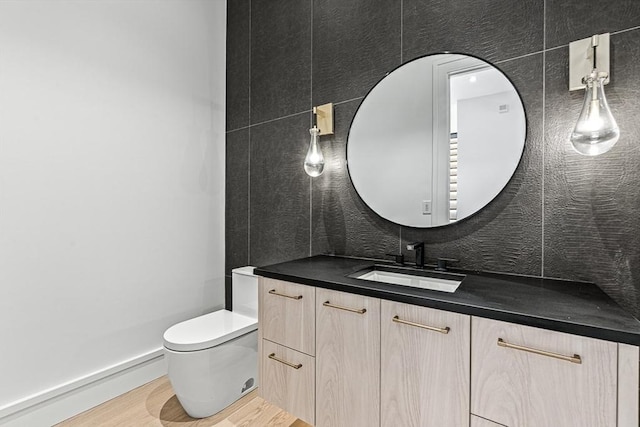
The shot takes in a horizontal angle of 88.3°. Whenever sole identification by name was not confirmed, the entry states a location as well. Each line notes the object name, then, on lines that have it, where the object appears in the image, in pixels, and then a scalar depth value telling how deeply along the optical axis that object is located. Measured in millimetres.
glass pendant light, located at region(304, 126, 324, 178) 1840
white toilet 1729
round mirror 1445
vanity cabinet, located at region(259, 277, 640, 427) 841
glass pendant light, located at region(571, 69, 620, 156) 1071
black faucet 1578
